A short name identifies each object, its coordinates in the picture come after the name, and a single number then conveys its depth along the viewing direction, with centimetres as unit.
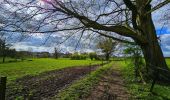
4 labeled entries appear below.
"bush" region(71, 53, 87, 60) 4004
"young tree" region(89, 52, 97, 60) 3703
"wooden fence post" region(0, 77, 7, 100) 233
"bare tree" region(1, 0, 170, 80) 504
